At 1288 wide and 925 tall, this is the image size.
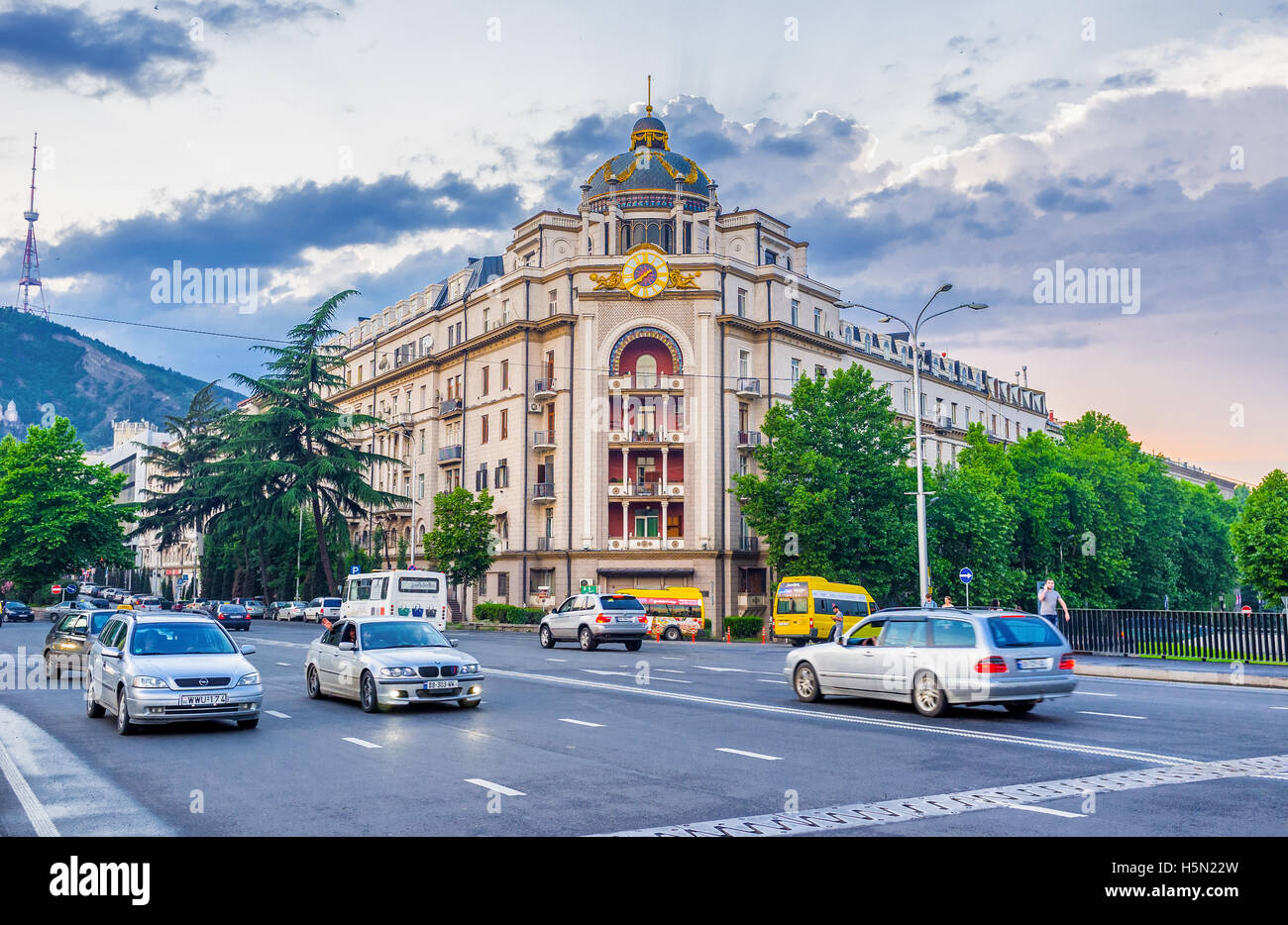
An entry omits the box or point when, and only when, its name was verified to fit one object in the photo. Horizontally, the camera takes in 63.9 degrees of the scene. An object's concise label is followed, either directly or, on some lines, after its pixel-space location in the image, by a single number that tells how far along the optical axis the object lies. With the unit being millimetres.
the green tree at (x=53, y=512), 71375
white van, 35250
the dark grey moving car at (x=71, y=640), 21484
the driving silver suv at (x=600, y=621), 32438
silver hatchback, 13539
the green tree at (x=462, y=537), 56781
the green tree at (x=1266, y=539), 41875
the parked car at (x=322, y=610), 57388
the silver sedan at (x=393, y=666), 15781
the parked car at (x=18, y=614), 60625
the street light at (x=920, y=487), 31217
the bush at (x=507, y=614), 55531
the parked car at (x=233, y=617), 49094
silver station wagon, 14648
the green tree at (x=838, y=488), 48469
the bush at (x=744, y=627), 51312
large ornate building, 57719
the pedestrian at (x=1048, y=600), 26562
